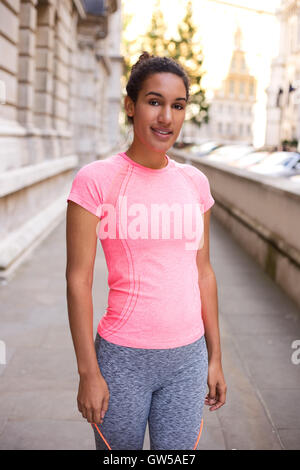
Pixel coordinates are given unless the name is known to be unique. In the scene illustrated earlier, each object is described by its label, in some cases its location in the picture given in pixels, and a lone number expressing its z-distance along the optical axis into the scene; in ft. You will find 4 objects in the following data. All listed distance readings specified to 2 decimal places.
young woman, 5.77
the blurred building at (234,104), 313.32
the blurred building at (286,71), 207.83
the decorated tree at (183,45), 137.59
